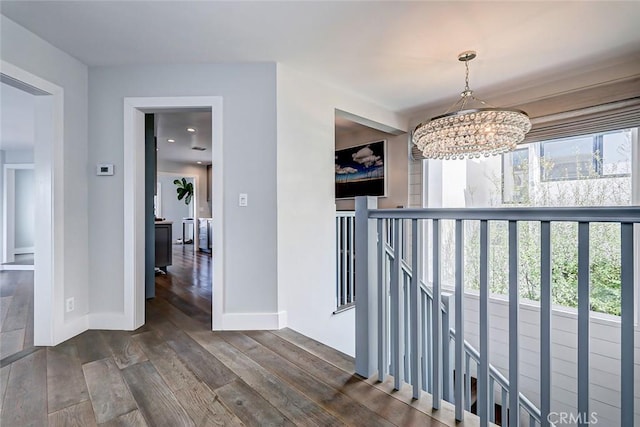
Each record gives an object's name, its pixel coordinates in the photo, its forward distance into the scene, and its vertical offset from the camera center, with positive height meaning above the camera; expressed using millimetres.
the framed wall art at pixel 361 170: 4363 +672
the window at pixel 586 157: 2666 +549
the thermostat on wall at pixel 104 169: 2527 +375
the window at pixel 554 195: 2676 +185
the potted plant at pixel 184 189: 8209 +658
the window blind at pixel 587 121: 2471 +844
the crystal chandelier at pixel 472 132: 2104 +615
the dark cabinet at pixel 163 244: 4742 -512
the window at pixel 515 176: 3264 +414
